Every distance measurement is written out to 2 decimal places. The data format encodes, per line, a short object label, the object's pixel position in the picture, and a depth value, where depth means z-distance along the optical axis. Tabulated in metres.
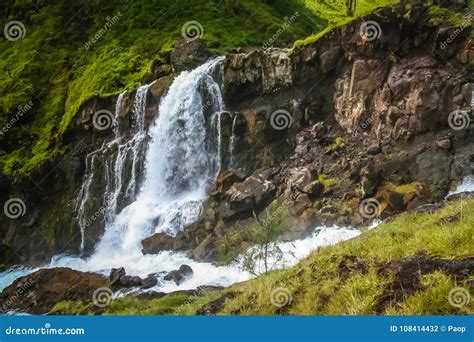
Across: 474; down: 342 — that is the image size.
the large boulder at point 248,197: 30.20
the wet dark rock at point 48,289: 24.89
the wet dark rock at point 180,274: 24.44
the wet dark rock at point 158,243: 30.14
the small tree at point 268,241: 19.23
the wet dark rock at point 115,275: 24.53
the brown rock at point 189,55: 42.65
